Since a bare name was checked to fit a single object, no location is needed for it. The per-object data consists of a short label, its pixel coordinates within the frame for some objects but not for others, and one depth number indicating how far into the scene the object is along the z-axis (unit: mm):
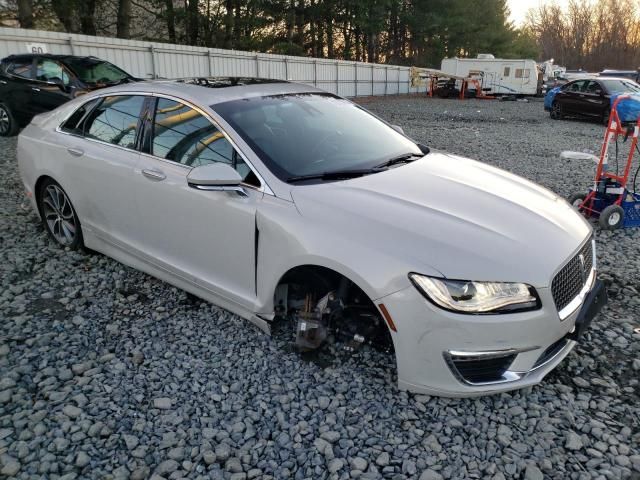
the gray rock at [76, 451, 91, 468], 2275
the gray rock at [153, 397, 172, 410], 2636
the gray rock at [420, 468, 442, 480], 2195
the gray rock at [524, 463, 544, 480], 2195
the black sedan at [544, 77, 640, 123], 16266
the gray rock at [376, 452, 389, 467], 2277
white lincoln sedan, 2379
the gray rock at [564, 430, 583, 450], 2356
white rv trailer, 30438
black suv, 9789
